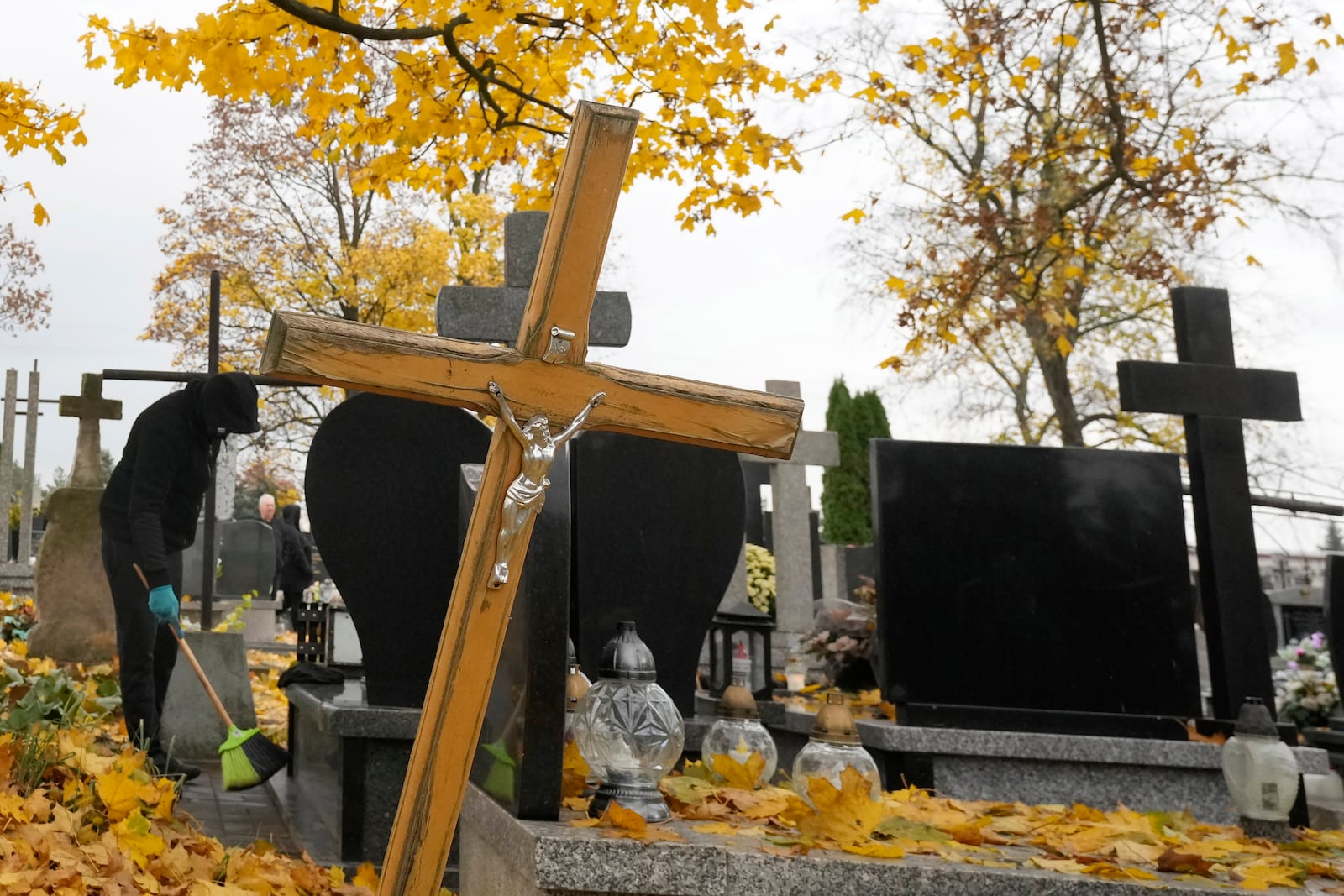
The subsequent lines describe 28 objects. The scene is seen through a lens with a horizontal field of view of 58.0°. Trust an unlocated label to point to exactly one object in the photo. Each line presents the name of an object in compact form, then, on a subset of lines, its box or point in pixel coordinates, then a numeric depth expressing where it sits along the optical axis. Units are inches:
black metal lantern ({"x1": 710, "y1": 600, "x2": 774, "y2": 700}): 280.1
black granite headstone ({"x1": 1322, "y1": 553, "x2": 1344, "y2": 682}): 263.9
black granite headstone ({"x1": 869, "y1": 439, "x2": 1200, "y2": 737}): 219.8
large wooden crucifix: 100.8
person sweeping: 201.5
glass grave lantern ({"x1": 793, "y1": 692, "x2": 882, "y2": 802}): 130.1
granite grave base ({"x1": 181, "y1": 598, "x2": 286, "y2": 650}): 578.2
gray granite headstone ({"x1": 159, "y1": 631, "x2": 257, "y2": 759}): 268.1
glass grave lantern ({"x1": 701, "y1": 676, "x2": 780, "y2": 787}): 154.7
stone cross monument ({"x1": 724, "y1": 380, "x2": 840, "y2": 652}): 475.8
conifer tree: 912.9
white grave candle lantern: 155.7
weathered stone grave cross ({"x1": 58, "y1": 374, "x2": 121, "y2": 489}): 351.9
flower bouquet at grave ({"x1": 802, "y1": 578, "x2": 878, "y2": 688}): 282.2
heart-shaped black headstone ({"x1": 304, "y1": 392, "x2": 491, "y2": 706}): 199.0
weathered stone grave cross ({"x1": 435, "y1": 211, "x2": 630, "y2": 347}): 225.6
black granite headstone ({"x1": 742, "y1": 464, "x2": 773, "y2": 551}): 532.1
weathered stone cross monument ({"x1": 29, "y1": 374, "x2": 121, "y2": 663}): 325.7
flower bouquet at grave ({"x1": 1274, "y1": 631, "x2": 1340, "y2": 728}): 307.0
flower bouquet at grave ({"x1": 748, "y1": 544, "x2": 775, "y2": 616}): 490.3
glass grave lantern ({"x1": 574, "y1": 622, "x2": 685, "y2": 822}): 121.0
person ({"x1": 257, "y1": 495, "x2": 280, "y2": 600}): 745.0
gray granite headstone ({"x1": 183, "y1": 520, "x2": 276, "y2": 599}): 737.6
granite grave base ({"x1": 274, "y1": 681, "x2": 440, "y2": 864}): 186.7
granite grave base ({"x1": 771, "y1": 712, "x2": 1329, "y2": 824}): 208.2
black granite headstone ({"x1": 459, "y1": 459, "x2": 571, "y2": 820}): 117.4
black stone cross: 241.8
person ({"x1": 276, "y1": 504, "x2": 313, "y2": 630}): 622.2
